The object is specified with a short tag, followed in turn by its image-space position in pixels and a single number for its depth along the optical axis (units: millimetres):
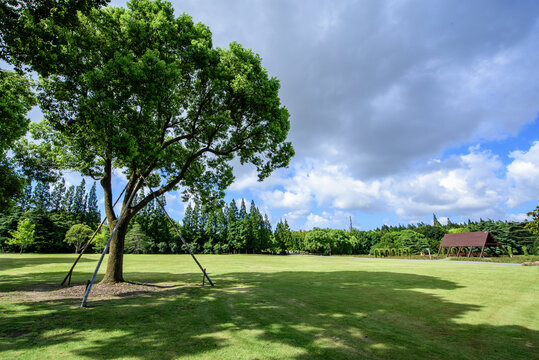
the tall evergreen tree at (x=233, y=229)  82125
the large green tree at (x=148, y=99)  10391
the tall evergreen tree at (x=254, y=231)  85625
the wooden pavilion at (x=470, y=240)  47906
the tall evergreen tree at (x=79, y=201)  90875
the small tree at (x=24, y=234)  55125
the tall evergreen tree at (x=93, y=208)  92806
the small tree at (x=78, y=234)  60406
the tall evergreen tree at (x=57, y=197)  89625
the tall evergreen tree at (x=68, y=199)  90375
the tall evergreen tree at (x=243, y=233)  82000
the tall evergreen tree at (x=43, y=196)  79675
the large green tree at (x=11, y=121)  10180
